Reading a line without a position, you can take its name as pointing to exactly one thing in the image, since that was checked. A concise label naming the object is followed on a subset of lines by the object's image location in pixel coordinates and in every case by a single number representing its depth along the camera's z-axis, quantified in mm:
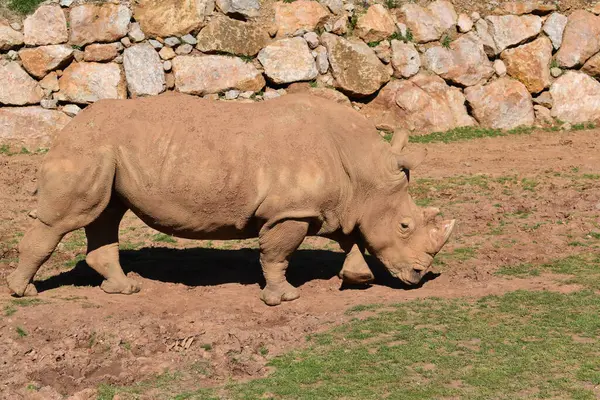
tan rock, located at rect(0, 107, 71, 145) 17156
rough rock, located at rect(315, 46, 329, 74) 18219
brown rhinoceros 9477
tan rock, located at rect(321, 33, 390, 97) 18219
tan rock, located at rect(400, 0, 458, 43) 18906
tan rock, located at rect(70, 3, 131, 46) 17469
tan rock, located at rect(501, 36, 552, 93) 19000
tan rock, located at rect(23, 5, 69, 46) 17391
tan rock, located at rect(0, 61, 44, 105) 17219
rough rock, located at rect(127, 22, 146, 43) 17547
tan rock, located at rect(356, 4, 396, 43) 18594
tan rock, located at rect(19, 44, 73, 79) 17359
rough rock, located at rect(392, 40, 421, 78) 18547
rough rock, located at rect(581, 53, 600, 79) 19328
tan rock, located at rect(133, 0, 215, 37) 17656
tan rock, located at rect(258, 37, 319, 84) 17969
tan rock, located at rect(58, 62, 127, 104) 17344
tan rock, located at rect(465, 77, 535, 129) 18625
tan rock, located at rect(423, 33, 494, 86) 18766
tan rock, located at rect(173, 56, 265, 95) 17594
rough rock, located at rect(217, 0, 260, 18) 18047
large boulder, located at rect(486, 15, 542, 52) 19062
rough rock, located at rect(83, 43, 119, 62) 17484
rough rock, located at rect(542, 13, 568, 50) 19344
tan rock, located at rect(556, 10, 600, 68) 19281
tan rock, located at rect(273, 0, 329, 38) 18297
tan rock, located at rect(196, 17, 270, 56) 17844
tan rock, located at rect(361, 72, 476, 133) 18219
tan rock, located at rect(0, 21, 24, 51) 17312
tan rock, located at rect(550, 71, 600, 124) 19000
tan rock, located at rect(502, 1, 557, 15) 19375
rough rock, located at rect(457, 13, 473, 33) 19031
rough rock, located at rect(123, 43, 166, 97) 17406
